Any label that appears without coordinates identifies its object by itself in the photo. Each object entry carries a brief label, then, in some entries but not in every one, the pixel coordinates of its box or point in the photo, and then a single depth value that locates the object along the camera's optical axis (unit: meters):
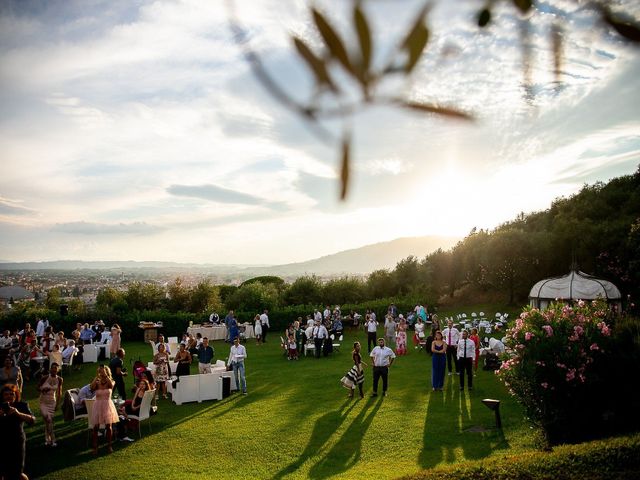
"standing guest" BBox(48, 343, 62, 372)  16.05
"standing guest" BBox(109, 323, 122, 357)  17.82
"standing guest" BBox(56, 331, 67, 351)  17.41
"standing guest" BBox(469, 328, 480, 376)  14.35
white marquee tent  23.02
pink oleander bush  8.44
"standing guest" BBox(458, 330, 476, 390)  13.67
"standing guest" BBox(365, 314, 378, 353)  20.64
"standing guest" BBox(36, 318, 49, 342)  21.58
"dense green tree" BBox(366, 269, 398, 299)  42.94
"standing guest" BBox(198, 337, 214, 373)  14.48
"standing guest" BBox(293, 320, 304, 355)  20.91
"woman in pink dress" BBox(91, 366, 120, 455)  9.70
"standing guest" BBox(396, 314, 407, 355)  20.08
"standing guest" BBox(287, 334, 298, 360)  19.89
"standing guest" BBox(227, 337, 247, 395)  14.05
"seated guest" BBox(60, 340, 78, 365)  17.34
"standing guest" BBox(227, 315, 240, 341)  22.75
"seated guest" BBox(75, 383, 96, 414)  11.34
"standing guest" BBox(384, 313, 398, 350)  21.72
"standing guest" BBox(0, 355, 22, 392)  11.70
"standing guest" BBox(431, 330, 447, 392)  13.23
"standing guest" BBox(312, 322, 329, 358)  20.14
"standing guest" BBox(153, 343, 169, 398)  14.05
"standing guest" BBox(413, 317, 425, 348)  22.03
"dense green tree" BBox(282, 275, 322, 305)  38.22
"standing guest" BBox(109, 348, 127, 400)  11.97
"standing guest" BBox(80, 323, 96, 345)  20.91
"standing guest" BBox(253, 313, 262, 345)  25.30
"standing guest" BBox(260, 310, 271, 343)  25.72
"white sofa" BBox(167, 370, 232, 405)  13.28
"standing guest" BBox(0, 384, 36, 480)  7.43
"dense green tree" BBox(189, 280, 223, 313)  37.84
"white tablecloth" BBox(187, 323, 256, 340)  26.67
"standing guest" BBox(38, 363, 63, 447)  9.91
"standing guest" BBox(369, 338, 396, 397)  12.96
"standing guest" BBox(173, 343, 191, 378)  13.99
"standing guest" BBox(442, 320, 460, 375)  15.23
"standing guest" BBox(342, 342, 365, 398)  13.17
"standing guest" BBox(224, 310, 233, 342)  23.80
